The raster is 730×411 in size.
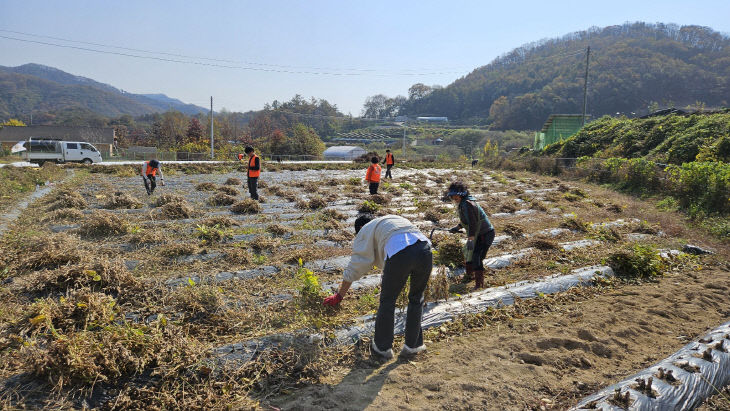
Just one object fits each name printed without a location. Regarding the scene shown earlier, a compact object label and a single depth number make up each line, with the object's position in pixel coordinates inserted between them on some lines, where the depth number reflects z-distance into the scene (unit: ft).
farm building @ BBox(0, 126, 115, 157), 157.38
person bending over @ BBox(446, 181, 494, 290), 15.08
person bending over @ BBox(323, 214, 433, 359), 9.94
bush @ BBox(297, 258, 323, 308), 12.74
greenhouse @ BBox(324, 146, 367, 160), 166.09
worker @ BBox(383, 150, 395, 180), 54.34
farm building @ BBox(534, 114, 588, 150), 104.89
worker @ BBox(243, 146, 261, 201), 31.46
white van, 71.31
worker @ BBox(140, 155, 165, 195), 33.37
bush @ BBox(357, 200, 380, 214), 30.96
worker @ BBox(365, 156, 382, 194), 35.68
